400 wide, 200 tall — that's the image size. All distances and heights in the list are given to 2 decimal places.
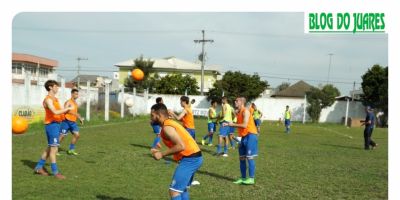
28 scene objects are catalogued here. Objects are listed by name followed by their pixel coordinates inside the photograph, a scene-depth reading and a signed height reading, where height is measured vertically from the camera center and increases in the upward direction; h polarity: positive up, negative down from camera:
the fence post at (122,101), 36.08 -0.46
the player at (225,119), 15.68 -0.88
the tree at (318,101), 50.25 -0.35
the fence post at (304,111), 50.72 -1.64
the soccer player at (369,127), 19.78 -1.40
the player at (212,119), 17.97 -0.99
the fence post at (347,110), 49.81 -1.44
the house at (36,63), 51.28 +4.69
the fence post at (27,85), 22.38 +0.59
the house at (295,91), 83.08 +1.47
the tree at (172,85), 58.09 +1.78
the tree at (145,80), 57.81 +2.64
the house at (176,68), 75.25 +5.56
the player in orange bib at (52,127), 9.97 -0.79
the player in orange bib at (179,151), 6.45 -0.88
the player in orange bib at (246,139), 10.34 -1.09
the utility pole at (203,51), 56.14 +6.52
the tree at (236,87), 52.06 +1.41
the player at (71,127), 14.12 -1.09
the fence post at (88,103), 29.52 -0.50
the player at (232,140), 17.15 -1.92
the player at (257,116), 25.03 -1.15
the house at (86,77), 102.12 +4.95
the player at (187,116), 12.19 -0.63
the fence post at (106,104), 32.78 -0.62
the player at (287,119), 30.88 -1.63
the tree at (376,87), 47.94 +1.40
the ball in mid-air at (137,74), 14.45 +0.80
